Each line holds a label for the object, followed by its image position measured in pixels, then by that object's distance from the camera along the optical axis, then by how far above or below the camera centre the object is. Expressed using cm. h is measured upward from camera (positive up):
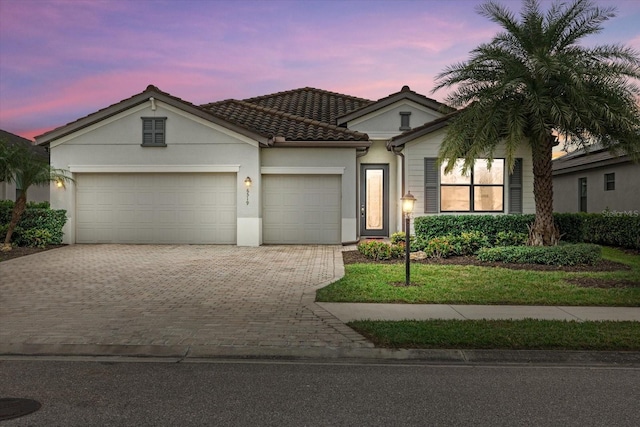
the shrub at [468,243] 1352 -96
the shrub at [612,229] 1519 -69
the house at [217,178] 1595 +118
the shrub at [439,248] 1318 -108
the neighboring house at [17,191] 2395 +122
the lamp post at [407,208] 938 +5
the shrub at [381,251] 1312 -114
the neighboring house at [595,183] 1973 +128
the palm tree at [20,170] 1505 +141
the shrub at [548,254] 1176 -116
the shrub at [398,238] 1470 -89
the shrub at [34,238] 1553 -86
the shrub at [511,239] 1405 -88
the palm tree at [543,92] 1166 +313
